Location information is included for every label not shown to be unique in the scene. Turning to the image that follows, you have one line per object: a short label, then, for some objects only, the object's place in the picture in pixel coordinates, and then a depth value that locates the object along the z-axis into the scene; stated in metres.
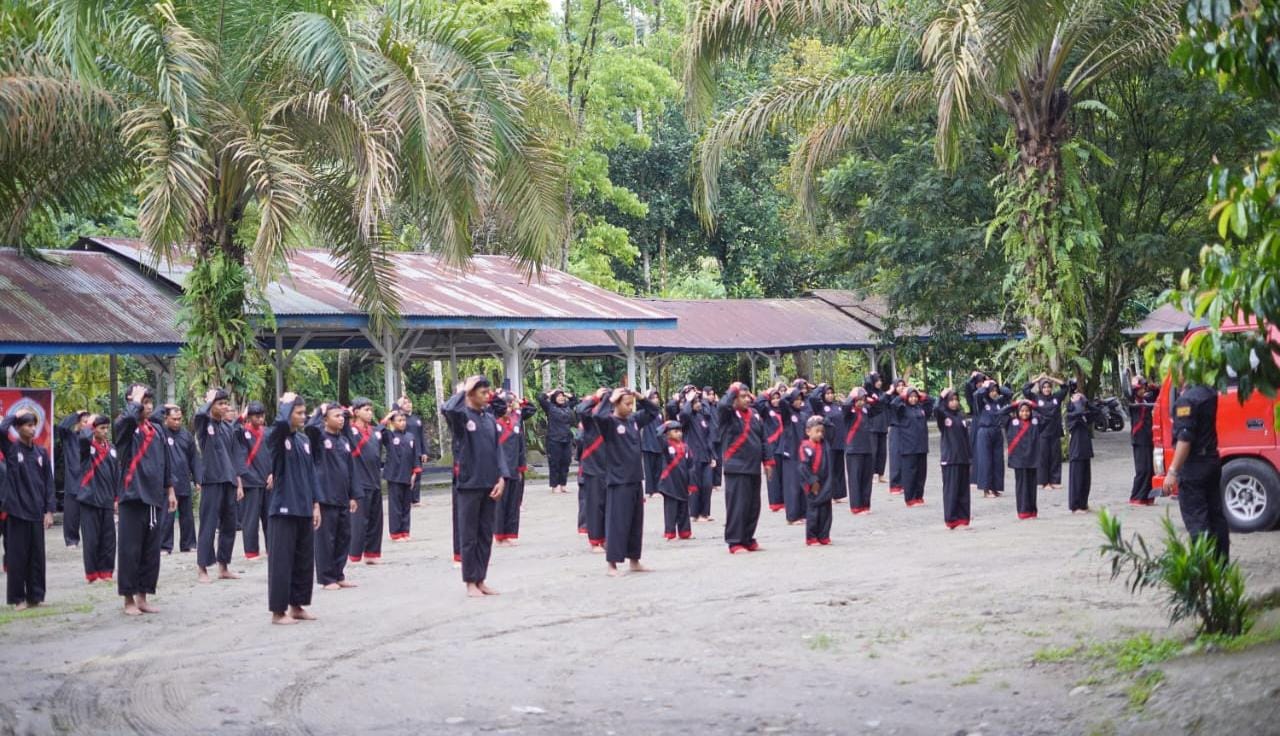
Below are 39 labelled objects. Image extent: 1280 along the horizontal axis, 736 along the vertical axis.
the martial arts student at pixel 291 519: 10.91
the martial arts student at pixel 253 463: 14.94
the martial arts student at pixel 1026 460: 17.09
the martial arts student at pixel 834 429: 20.84
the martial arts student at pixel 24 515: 12.41
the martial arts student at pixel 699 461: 18.62
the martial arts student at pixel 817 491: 14.98
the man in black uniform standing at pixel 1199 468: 10.15
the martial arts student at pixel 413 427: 17.61
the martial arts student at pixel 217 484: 14.19
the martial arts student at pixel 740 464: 14.32
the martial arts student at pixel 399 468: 16.95
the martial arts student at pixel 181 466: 13.33
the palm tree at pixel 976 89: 16.27
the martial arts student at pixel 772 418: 17.80
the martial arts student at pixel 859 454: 19.30
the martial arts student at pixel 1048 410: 18.25
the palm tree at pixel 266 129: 16.19
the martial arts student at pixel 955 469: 16.36
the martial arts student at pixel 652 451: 19.55
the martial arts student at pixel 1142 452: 17.75
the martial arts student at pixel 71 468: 14.06
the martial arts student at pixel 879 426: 20.83
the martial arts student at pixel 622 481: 13.23
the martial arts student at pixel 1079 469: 17.34
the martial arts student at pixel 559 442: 24.23
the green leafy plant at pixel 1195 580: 8.23
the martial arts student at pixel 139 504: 11.69
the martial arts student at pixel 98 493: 13.02
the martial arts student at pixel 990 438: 20.17
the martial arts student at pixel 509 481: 16.70
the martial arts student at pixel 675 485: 16.12
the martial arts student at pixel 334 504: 12.53
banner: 17.55
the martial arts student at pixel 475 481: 11.98
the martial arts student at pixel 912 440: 19.88
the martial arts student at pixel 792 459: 17.83
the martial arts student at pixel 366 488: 14.98
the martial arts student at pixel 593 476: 14.89
